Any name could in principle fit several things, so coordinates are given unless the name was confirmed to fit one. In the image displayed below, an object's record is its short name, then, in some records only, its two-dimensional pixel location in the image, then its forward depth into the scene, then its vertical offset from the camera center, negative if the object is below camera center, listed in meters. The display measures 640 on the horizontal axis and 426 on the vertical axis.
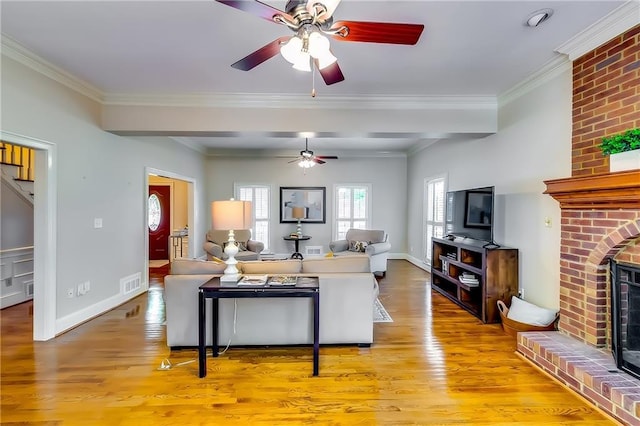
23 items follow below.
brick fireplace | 2.17 -0.14
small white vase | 2.06 +0.37
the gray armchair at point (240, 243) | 6.01 -0.60
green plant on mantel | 2.07 +0.50
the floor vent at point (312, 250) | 8.08 -0.95
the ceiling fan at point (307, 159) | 5.66 +1.04
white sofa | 2.99 -1.00
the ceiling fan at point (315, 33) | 1.66 +1.06
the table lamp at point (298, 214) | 7.64 -0.01
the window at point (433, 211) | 6.24 +0.07
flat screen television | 3.85 +0.02
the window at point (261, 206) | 8.05 +0.19
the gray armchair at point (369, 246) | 5.89 -0.64
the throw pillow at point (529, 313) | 3.13 -1.03
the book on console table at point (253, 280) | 2.65 -0.59
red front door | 8.07 -0.21
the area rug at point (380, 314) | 3.79 -1.28
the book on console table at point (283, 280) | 2.63 -0.59
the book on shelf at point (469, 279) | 4.03 -0.86
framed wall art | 8.03 +0.35
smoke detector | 2.29 +1.49
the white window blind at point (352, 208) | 8.09 +0.15
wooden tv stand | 3.68 -0.78
